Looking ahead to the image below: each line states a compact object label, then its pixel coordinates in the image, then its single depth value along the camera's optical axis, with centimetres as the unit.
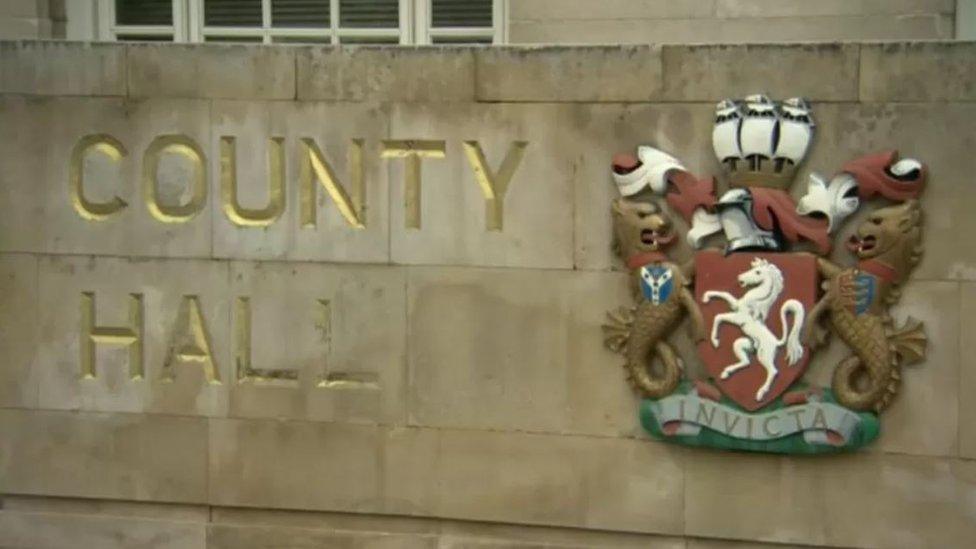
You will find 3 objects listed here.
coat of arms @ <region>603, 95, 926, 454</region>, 891
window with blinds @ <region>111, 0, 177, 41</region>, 1280
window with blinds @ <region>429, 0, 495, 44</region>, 1245
